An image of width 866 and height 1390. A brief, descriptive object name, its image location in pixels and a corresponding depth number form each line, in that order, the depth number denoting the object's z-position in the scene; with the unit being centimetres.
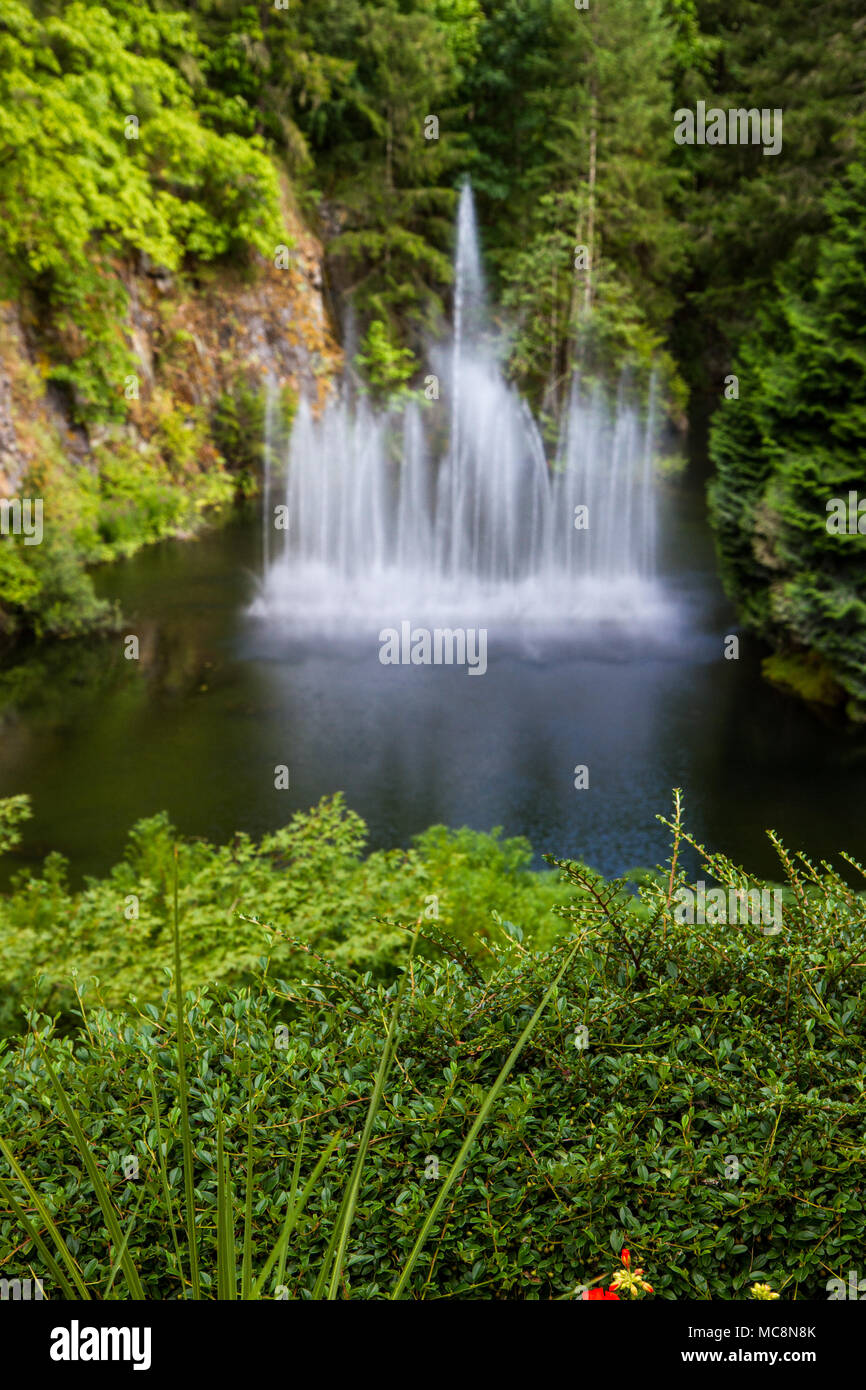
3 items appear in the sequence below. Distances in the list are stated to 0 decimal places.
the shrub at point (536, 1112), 212
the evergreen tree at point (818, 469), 1073
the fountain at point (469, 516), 1504
